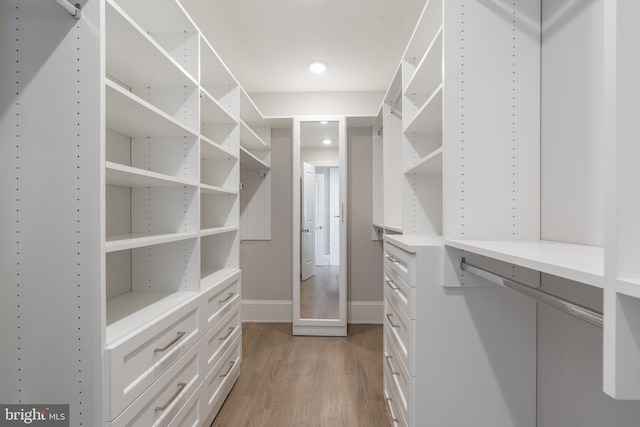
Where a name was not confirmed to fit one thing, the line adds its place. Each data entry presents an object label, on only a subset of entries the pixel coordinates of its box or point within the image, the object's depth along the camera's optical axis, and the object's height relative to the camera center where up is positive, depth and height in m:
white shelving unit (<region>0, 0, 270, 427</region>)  0.98 +0.00
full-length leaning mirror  3.23 -0.14
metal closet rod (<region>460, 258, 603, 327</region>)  0.66 -0.22
